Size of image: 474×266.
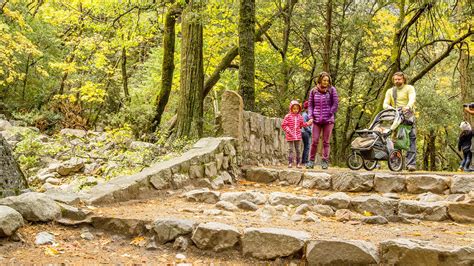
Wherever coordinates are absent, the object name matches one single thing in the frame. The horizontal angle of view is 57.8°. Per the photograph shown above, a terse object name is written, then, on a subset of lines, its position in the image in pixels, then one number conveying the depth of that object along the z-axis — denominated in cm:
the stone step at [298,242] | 330
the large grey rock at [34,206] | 392
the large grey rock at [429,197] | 593
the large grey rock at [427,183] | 668
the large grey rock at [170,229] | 395
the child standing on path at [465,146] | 1223
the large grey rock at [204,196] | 570
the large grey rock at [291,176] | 786
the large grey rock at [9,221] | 345
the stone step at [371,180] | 661
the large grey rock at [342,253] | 339
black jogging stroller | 820
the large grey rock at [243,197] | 562
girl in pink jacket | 916
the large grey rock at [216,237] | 381
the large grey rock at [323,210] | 498
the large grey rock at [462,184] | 644
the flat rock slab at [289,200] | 556
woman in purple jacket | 852
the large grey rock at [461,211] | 500
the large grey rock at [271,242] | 360
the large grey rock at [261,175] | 809
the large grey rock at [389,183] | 696
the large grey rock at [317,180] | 749
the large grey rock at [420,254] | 319
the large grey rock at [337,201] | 545
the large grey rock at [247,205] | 516
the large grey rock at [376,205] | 532
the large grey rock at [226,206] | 508
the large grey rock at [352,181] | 709
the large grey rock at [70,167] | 971
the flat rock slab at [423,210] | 509
